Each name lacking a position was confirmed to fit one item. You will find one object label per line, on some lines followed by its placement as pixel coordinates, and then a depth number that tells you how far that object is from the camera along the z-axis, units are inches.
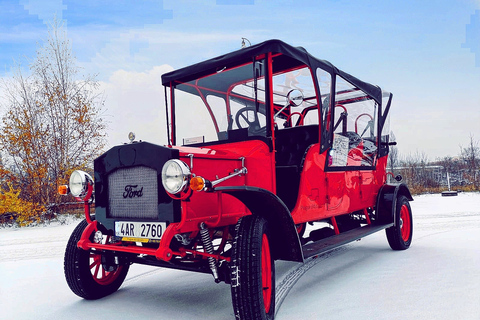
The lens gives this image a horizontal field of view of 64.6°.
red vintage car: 112.9
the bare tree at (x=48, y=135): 416.8
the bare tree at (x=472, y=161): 677.1
